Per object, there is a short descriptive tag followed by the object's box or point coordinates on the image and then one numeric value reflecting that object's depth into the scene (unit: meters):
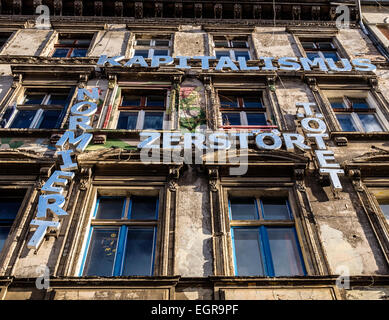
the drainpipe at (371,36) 14.90
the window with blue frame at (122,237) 7.80
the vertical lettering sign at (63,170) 8.02
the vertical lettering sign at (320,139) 9.31
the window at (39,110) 11.50
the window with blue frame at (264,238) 7.84
